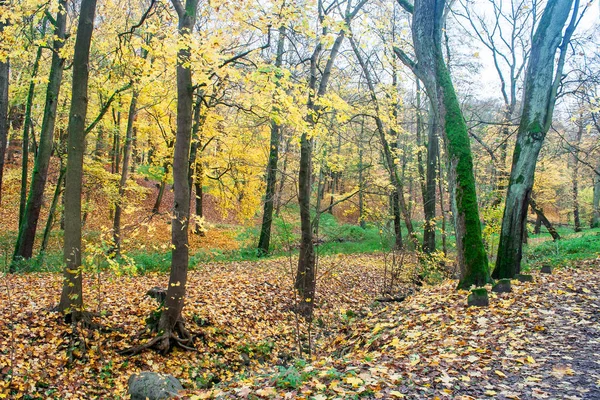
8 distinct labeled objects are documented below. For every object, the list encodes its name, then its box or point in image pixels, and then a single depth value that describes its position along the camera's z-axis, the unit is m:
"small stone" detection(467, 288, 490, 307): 5.70
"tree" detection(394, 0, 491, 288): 6.59
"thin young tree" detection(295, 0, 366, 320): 8.41
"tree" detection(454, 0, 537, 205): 16.09
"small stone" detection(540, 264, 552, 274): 7.86
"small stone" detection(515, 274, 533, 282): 6.86
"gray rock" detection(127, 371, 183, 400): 4.31
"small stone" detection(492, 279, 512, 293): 6.20
